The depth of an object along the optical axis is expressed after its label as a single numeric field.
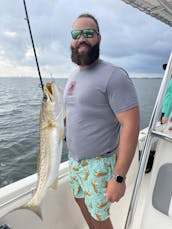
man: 1.21
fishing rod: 1.51
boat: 1.33
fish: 1.00
